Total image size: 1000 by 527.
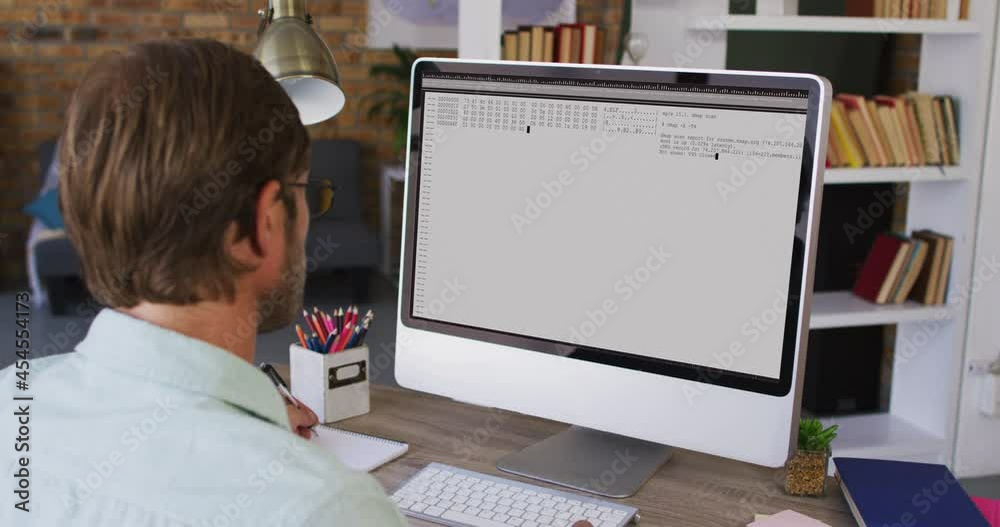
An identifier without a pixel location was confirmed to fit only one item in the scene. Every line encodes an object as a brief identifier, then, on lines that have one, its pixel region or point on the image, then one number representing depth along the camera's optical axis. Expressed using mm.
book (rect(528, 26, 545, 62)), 2885
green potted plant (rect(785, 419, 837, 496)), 1232
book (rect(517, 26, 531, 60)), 2889
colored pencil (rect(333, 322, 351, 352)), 1536
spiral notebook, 1330
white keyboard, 1158
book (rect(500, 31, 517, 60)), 2896
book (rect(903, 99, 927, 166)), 3008
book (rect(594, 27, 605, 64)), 2923
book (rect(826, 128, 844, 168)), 2992
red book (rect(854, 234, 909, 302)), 3104
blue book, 1106
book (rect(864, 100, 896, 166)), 2977
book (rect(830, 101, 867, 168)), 2975
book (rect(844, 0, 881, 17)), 3461
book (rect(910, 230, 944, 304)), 3066
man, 759
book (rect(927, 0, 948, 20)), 3004
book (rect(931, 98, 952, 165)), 3008
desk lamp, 1510
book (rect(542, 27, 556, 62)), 2896
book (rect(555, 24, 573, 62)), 2893
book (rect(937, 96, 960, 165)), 3006
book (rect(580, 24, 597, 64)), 2902
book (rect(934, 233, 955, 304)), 3062
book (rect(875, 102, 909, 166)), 2980
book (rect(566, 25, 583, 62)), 2906
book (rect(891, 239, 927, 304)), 3082
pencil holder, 1492
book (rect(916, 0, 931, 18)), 3020
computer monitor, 1186
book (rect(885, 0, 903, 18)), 3010
